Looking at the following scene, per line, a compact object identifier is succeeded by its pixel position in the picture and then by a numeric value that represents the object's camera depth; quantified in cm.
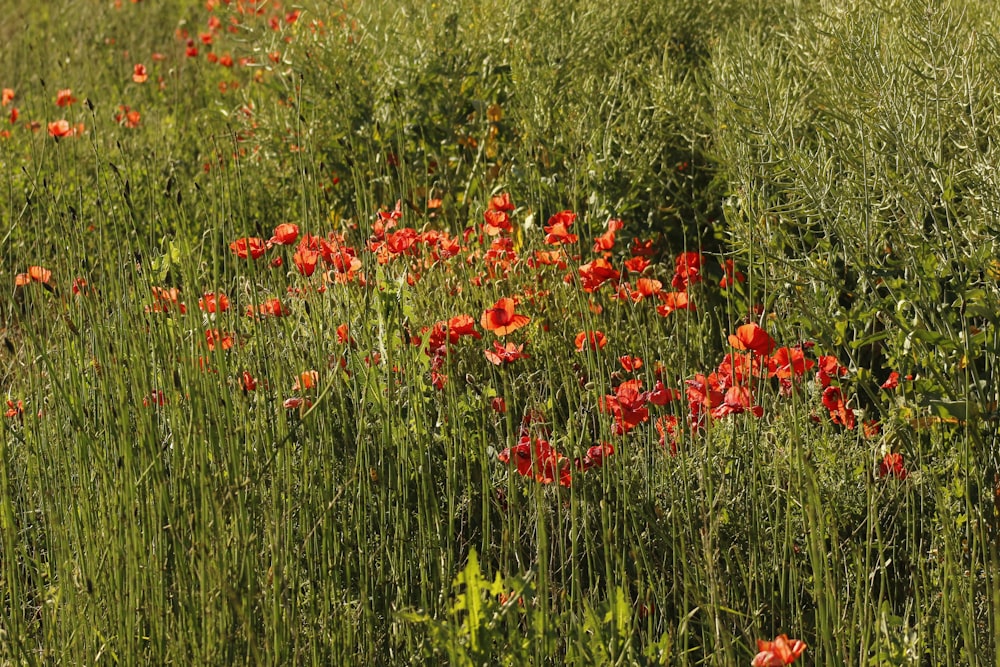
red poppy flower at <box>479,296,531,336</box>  411
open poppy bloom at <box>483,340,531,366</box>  382
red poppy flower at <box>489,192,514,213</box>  503
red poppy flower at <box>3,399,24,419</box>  418
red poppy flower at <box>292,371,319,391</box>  366
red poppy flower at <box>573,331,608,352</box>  422
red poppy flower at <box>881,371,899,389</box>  399
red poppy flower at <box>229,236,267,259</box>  391
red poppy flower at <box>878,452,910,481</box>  357
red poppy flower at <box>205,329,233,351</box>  387
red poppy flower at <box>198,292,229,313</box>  415
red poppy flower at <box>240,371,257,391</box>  376
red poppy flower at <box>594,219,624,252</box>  495
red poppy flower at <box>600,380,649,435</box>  345
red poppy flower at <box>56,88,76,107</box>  752
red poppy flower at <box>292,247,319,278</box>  411
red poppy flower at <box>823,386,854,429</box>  371
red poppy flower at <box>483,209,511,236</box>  486
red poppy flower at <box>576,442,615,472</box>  334
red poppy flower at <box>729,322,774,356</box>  349
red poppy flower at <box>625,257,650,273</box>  500
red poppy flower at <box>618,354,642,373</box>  407
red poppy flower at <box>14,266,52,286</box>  409
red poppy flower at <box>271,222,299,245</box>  433
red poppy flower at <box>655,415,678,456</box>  353
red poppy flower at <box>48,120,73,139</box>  589
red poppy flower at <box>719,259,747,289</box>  506
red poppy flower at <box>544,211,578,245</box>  468
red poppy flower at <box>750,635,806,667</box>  240
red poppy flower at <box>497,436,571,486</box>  317
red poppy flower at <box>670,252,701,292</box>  464
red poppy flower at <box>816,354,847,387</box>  382
